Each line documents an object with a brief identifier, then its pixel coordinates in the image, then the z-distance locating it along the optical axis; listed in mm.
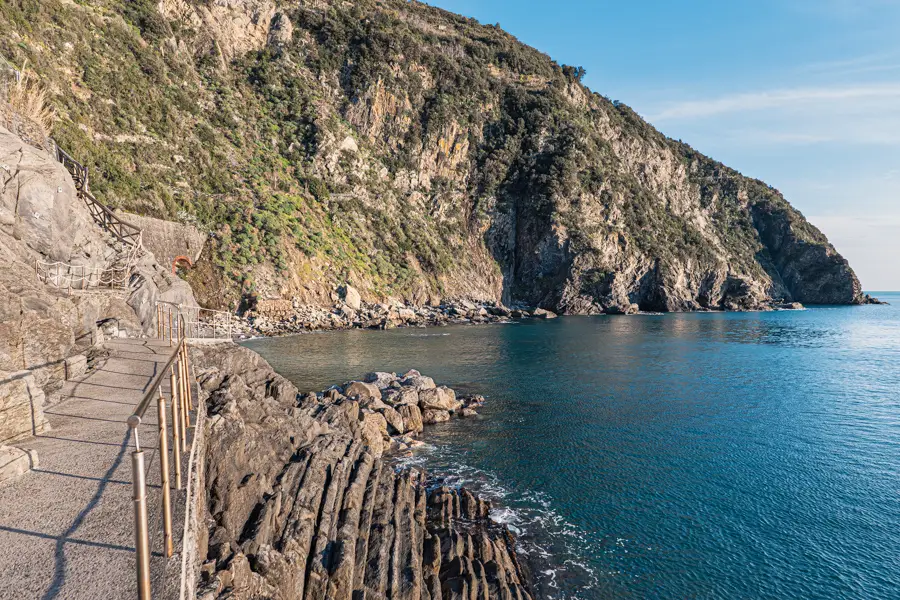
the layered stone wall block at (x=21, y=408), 6055
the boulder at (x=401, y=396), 22519
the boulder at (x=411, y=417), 20859
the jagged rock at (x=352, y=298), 58875
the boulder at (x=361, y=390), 22562
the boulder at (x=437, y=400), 22922
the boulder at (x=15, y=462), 5227
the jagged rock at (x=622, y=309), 82312
